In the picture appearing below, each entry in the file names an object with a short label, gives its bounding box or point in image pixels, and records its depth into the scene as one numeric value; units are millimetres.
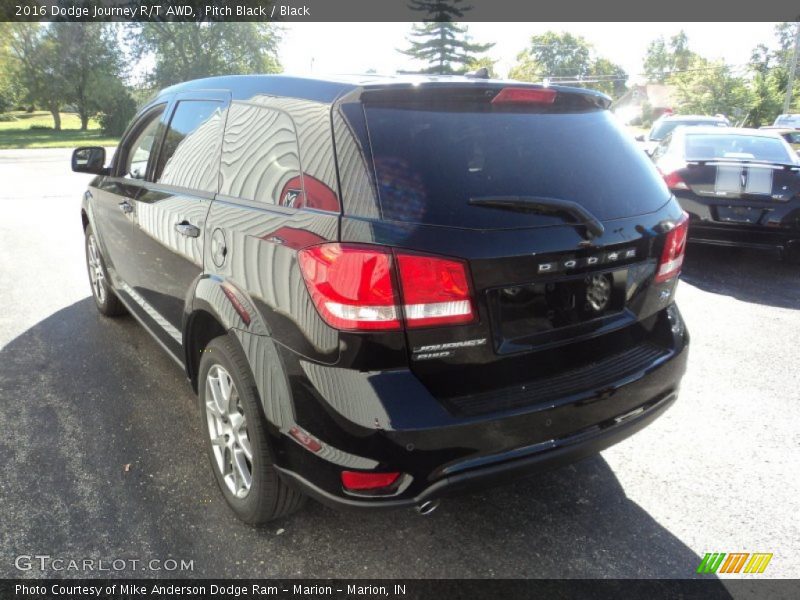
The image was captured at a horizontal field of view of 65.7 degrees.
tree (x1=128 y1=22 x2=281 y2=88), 51906
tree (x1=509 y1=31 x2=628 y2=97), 109062
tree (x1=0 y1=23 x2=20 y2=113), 45781
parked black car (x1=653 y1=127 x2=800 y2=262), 6344
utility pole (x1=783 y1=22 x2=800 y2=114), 40938
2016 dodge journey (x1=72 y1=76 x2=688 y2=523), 1980
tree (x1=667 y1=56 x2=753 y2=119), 48562
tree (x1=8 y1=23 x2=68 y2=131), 46719
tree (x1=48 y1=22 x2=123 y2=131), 46156
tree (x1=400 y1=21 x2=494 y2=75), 67688
